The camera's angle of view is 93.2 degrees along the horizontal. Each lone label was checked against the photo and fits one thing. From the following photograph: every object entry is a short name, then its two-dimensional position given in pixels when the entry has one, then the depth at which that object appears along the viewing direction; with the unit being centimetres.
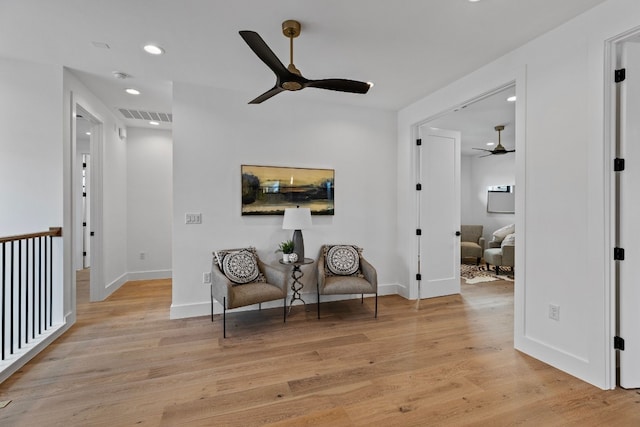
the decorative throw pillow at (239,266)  337
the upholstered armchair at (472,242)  679
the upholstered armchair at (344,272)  349
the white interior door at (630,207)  205
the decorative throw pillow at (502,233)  657
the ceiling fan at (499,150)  591
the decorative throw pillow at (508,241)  581
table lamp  356
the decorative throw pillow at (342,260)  384
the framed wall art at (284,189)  380
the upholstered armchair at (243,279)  303
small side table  371
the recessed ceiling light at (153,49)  272
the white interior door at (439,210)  427
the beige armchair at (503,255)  576
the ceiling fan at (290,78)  204
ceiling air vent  445
